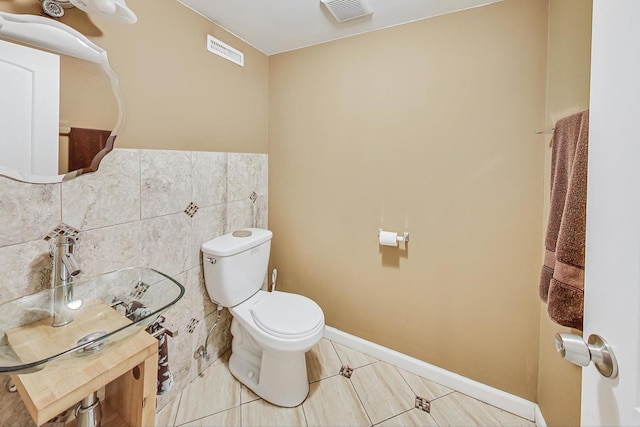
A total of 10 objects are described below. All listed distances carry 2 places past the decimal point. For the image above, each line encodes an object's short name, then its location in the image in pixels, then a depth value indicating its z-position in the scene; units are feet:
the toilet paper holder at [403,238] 5.49
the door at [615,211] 1.40
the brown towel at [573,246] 2.53
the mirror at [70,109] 3.06
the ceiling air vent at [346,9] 4.72
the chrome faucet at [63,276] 3.28
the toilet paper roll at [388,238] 5.49
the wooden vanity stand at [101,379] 2.48
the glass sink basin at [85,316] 2.68
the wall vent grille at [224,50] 5.34
